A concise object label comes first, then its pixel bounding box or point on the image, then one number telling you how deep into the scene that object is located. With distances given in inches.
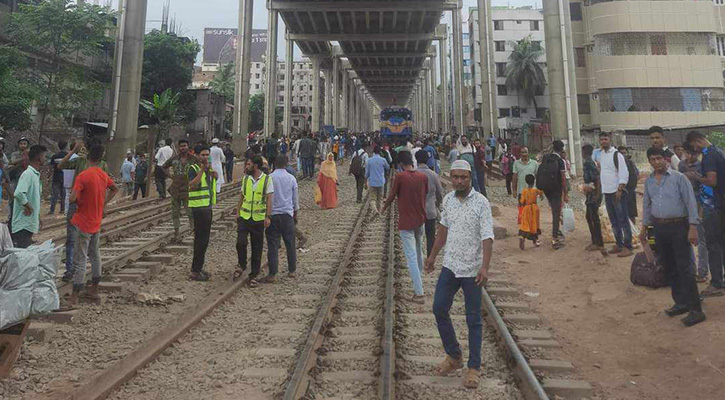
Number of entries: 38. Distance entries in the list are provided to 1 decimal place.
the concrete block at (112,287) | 231.7
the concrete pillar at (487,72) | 1144.8
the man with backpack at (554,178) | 299.3
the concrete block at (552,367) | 154.6
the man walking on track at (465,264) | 140.6
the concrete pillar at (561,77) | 765.9
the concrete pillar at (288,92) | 1531.0
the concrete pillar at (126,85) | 723.4
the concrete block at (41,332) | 171.2
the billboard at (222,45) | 3644.2
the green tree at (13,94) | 666.2
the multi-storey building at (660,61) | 1122.0
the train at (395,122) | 1306.6
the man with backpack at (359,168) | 513.0
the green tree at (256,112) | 2701.8
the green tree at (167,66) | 1364.4
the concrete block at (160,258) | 289.7
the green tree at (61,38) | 776.9
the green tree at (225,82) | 2364.7
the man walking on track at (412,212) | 221.0
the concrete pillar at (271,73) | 1342.6
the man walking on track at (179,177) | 299.3
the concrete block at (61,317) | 189.6
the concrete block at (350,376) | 145.4
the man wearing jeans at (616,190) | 265.6
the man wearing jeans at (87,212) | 198.7
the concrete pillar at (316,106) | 1828.2
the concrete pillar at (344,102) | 2342.5
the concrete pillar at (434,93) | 2250.2
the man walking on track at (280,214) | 258.5
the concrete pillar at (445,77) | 1815.9
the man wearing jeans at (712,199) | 183.6
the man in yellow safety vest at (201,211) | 249.3
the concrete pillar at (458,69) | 1471.5
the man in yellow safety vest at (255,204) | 245.3
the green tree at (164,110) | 798.5
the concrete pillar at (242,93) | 1210.6
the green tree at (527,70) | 1700.3
